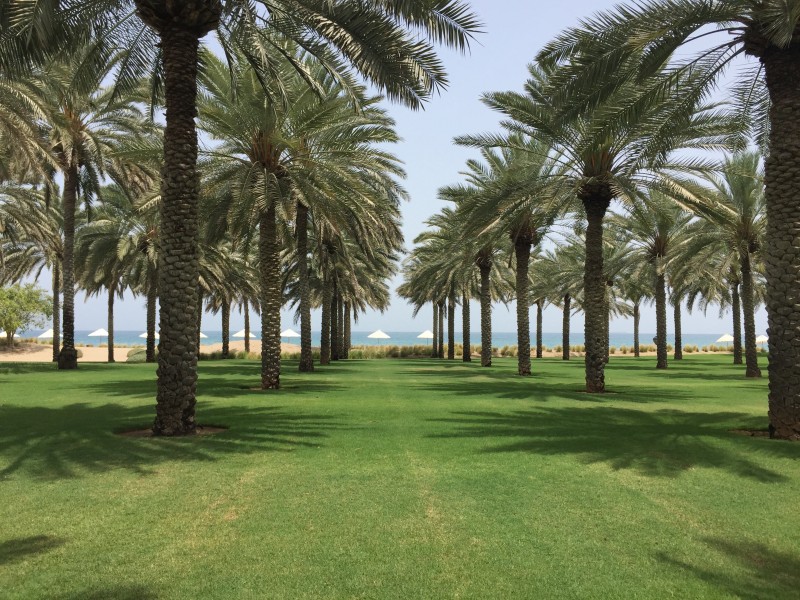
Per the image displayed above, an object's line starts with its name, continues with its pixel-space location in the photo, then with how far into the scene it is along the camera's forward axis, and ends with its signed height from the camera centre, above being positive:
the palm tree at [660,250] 29.74 +4.07
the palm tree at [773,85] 9.34 +3.74
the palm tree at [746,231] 23.83 +3.90
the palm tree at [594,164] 15.77 +4.49
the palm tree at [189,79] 9.46 +4.02
